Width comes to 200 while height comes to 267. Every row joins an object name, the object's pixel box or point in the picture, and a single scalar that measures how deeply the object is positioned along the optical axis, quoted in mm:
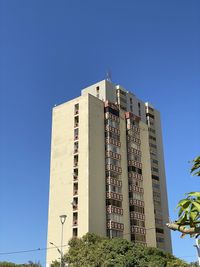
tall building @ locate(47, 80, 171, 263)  73875
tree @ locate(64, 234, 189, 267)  60625
